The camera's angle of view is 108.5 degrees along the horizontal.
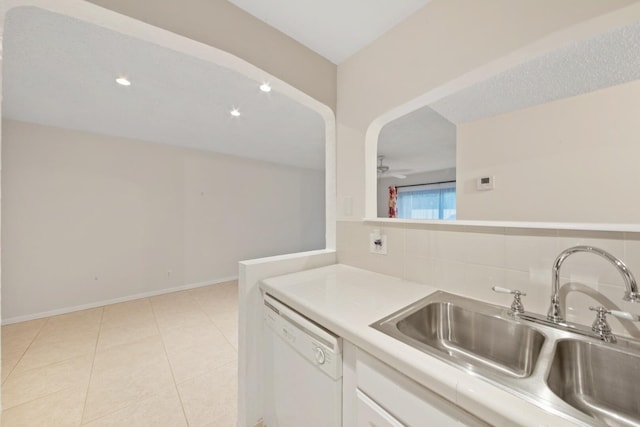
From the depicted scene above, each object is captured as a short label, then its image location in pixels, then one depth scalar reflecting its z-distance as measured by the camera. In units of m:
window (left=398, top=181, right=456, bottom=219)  5.44
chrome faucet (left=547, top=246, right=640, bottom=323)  0.67
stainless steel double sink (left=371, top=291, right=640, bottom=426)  0.58
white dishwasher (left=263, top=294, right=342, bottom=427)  0.84
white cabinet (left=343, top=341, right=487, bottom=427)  0.57
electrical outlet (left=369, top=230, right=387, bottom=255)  1.42
